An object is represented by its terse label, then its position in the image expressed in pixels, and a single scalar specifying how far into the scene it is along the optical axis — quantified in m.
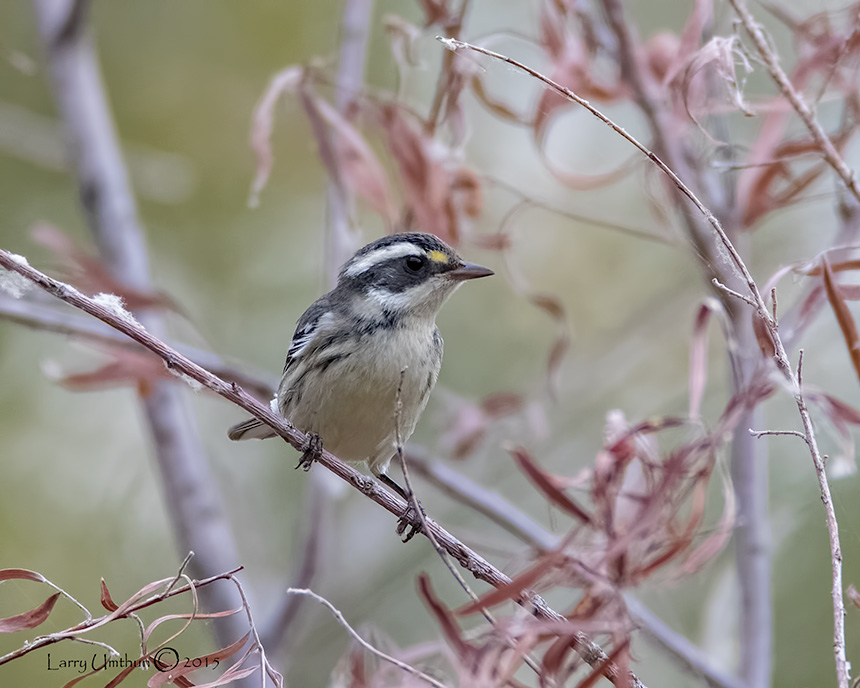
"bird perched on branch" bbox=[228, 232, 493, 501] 3.54
